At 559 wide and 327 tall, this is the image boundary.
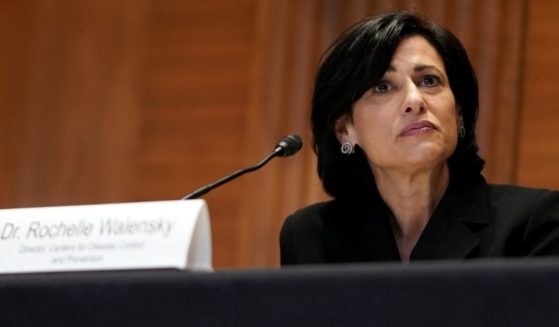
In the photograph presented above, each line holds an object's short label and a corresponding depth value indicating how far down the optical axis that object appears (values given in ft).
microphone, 13.17
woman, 14.40
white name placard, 9.69
